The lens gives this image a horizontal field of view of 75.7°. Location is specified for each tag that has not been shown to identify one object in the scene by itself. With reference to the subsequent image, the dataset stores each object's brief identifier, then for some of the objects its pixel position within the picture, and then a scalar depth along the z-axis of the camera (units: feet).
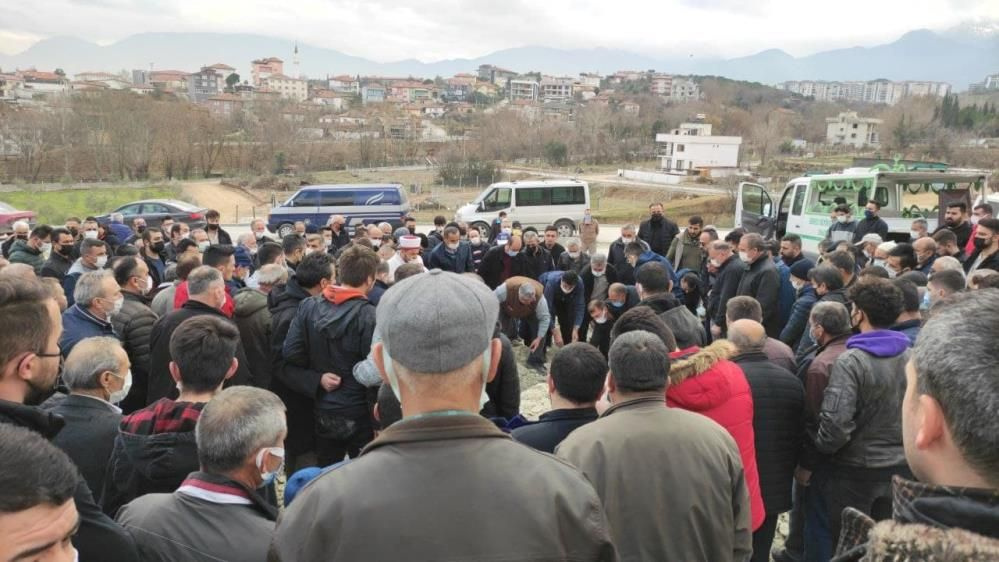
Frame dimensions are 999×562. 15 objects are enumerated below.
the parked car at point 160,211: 70.44
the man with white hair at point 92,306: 13.65
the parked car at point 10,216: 64.87
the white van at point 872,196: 44.45
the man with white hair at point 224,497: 6.77
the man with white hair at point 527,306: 21.71
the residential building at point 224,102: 320.87
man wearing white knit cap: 22.67
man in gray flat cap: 3.98
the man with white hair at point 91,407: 9.14
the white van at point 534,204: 75.87
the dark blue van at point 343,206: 75.87
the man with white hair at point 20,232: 30.71
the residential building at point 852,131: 304.71
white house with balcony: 226.17
